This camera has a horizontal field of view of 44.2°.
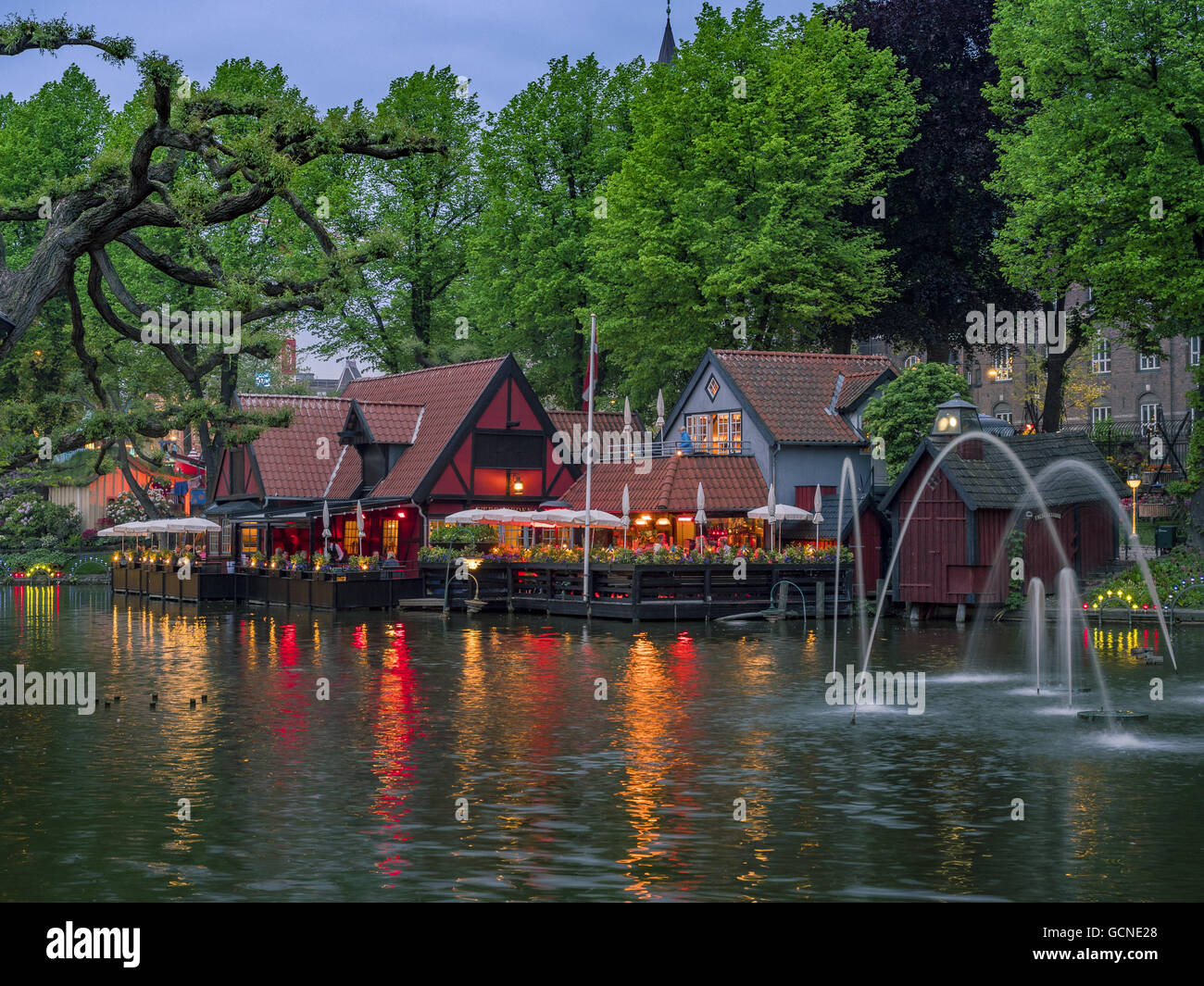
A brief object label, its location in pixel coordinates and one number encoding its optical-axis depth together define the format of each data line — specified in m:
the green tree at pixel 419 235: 67.38
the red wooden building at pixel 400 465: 59.84
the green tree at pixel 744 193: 56.91
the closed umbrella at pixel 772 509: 48.86
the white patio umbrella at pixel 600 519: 49.25
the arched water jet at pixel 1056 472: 44.38
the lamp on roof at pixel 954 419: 46.03
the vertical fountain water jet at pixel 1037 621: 27.45
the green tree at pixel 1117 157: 45.31
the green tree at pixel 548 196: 62.96
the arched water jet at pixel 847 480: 55.09
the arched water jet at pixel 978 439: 41.47
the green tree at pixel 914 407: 51.59
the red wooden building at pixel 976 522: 44.28
